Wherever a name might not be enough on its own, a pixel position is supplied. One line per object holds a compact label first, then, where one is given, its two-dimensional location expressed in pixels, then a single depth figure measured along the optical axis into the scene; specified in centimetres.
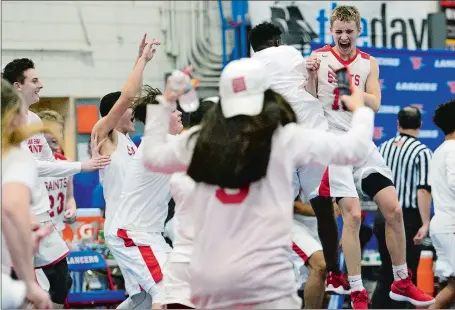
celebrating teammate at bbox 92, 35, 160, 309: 1076
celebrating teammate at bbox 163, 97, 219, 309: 783
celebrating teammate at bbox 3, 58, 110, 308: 1062
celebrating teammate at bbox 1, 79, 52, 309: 634
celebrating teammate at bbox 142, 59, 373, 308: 659
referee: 1444
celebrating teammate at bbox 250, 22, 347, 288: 1000
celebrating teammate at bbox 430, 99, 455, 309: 1257
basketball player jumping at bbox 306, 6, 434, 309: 1012
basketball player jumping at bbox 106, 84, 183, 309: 1043
